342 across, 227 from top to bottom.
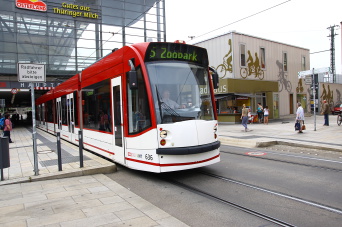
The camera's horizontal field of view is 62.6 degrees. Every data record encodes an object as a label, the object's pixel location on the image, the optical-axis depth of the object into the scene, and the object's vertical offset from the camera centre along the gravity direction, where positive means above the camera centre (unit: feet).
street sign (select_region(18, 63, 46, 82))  23.07 +3.37
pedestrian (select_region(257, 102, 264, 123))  79.66 -1.58
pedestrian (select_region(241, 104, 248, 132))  58.44 -1.93
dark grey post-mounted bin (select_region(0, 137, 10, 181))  21.83 -3.16
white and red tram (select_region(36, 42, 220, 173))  20.15 +0.11
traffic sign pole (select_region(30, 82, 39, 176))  22.91 -3.00
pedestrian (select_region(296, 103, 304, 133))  50.67 -1.93
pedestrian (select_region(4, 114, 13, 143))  46.92 -2.18
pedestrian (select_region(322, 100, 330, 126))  58.60 -1.35
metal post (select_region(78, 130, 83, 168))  24.74 -3.28
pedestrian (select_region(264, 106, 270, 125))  76.18 -2.37
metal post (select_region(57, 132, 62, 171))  23.86 -3.43
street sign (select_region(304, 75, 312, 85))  53.60 +5.02
